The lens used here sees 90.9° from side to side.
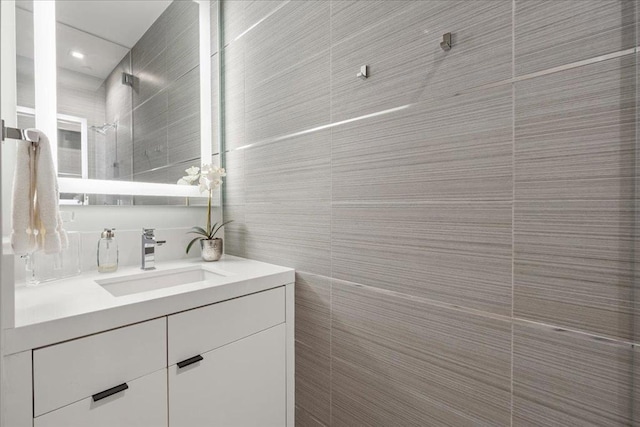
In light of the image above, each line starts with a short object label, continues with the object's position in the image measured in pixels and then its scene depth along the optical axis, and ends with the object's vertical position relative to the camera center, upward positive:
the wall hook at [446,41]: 0.83 +0.44
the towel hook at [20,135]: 0.71 +0.17
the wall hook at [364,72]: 1.02 +0.44
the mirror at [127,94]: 1.16 +0.48
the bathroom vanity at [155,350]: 0.70 -0.38
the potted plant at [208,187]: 1.46 +0.10
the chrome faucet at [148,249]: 1.26 -0.16
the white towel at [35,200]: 0.76 +0.02
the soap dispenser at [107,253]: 1.20 -0.17
